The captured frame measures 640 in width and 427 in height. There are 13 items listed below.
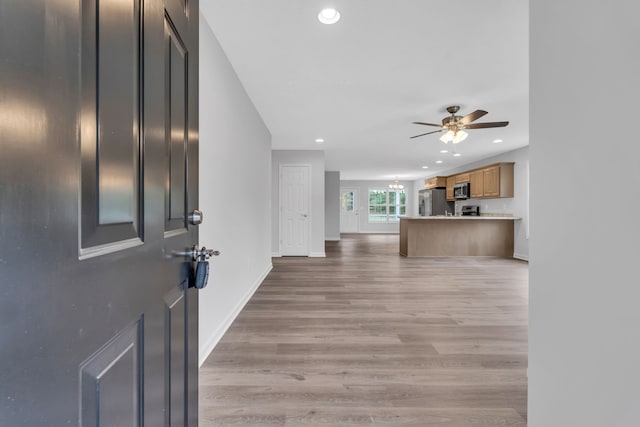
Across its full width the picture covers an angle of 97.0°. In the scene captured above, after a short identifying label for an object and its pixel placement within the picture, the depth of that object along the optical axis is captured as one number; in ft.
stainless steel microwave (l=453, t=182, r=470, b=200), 25.16
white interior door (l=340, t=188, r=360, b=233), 41.06
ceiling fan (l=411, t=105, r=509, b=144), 11.53
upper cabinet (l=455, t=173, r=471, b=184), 25.16
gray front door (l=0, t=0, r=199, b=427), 1.07
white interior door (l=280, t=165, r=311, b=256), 19.79
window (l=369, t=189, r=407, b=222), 41.47
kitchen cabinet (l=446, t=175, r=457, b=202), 28.48
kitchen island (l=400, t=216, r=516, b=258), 20.65
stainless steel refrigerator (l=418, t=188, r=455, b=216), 30.45
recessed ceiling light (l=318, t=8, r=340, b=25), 6.18
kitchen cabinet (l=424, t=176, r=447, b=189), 30.74
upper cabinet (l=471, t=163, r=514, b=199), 20.42
